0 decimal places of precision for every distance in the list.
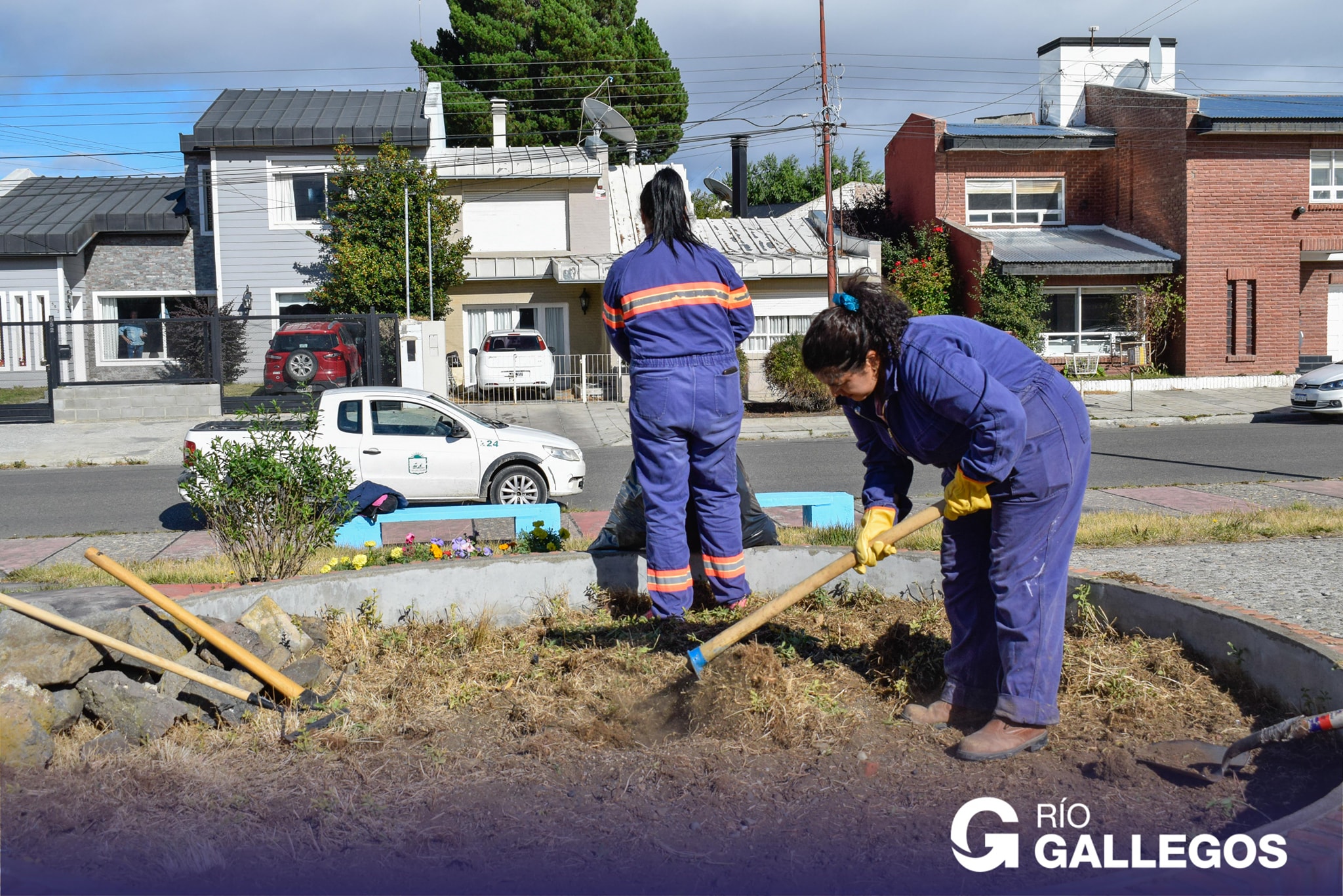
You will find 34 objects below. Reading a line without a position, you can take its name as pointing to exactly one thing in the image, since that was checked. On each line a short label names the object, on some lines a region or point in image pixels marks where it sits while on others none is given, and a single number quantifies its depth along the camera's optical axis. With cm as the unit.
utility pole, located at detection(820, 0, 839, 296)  2388
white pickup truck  1109
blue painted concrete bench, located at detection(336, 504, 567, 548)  776
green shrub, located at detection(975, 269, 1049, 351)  2525
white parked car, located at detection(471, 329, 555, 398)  2388
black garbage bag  544
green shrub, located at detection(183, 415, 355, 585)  593
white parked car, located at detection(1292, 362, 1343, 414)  1881
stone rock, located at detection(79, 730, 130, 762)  376
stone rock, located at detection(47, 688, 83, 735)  389
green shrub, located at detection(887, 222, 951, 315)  2723
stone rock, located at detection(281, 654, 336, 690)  442
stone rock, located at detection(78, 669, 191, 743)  393
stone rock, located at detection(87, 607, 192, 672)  421
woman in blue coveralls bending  355
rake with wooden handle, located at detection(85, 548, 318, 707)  418
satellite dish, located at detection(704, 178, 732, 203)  3906
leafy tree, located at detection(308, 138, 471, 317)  2444
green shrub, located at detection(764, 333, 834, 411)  2162
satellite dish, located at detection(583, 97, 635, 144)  2995
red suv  2144
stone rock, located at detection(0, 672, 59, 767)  364
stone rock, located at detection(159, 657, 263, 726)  407
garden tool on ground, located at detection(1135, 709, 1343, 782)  339
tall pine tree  3975
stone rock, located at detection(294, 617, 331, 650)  495
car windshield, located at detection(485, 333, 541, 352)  2423
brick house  2623
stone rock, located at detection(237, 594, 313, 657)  473
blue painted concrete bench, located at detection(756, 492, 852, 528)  827
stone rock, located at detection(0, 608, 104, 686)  397
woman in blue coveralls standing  502
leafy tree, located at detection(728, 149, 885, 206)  5794
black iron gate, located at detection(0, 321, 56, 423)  2128
